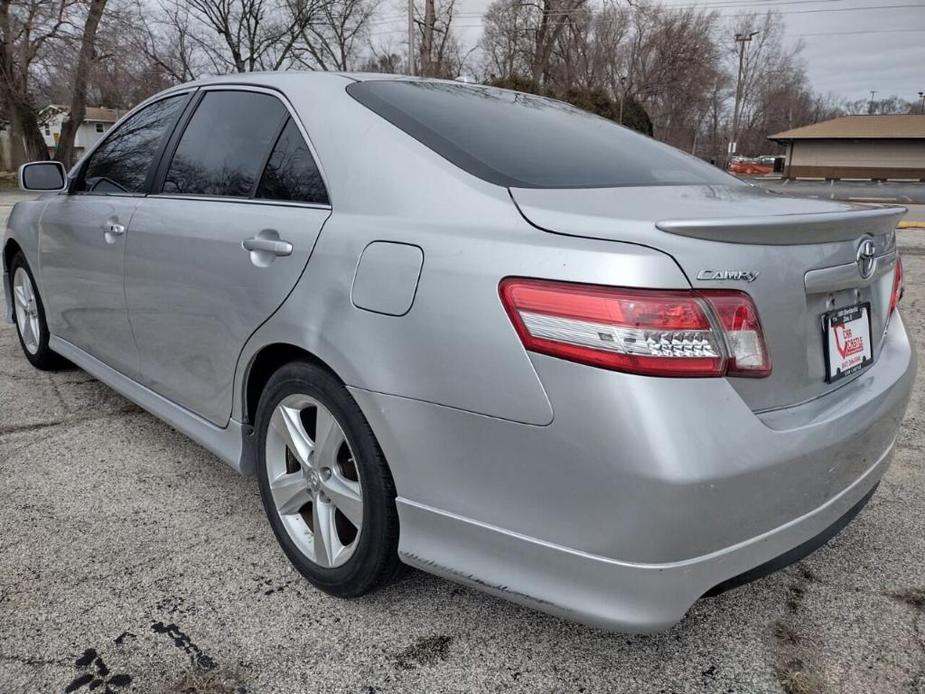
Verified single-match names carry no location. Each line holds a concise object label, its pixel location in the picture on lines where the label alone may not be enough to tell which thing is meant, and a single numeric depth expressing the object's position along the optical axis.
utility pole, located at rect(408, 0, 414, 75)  29.11
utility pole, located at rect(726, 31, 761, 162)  49.13
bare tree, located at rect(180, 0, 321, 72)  40.97
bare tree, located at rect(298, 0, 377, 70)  42.88
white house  66.81
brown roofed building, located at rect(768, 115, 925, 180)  44.81
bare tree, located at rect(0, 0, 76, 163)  26.92
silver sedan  1.56
